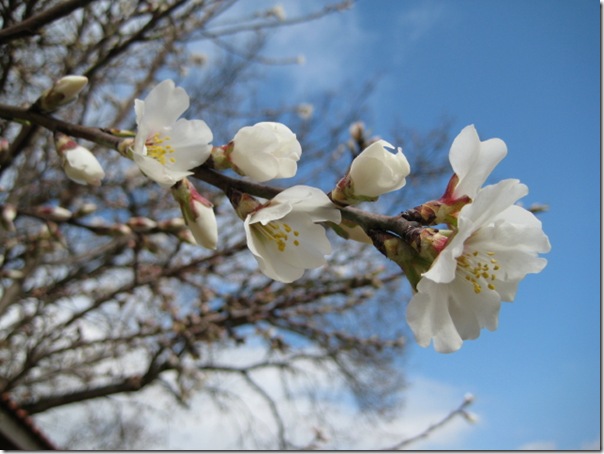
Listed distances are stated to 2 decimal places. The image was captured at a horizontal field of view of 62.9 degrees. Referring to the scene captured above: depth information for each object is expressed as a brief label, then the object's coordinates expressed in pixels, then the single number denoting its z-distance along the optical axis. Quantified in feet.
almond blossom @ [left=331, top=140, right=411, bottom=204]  0.36
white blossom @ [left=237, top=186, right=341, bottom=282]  0.37
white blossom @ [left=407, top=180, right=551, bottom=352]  0.34
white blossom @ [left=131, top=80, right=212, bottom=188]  0.42
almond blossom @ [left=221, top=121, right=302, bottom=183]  0.40
